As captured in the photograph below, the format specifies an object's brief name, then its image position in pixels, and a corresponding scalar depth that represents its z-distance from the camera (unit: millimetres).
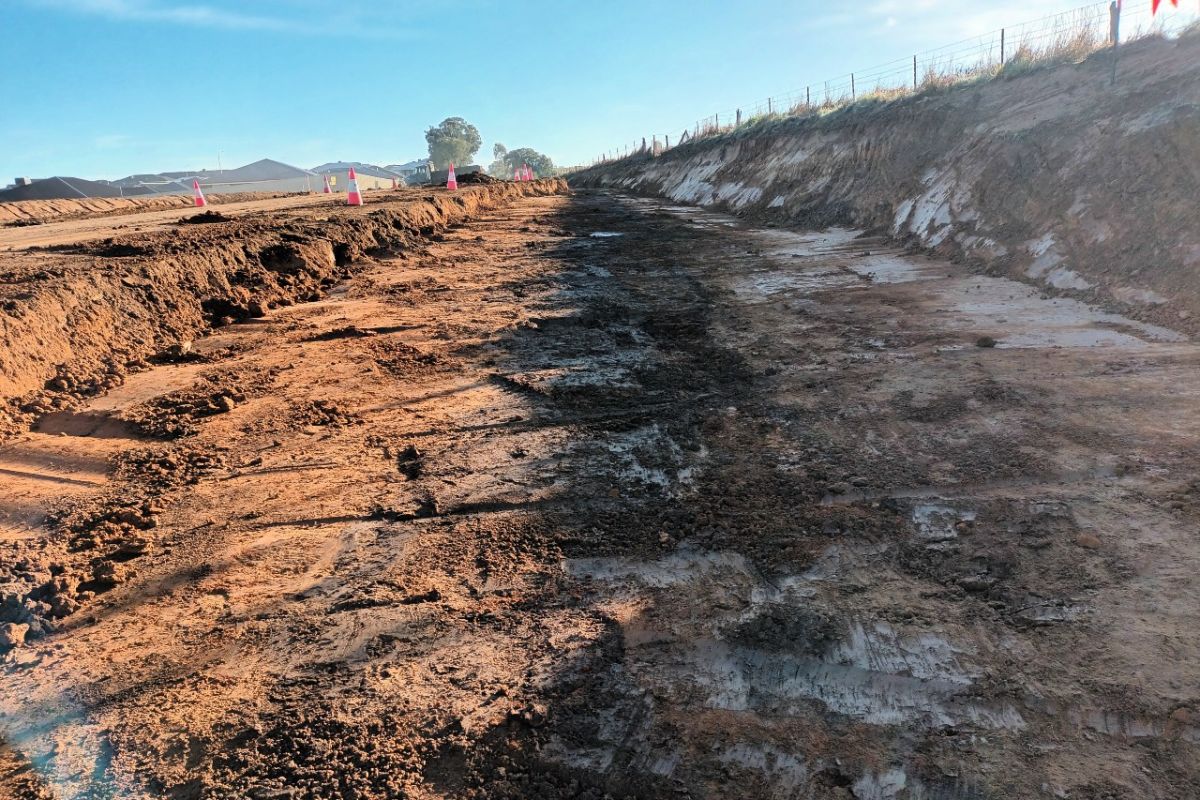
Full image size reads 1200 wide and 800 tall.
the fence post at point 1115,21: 10425
